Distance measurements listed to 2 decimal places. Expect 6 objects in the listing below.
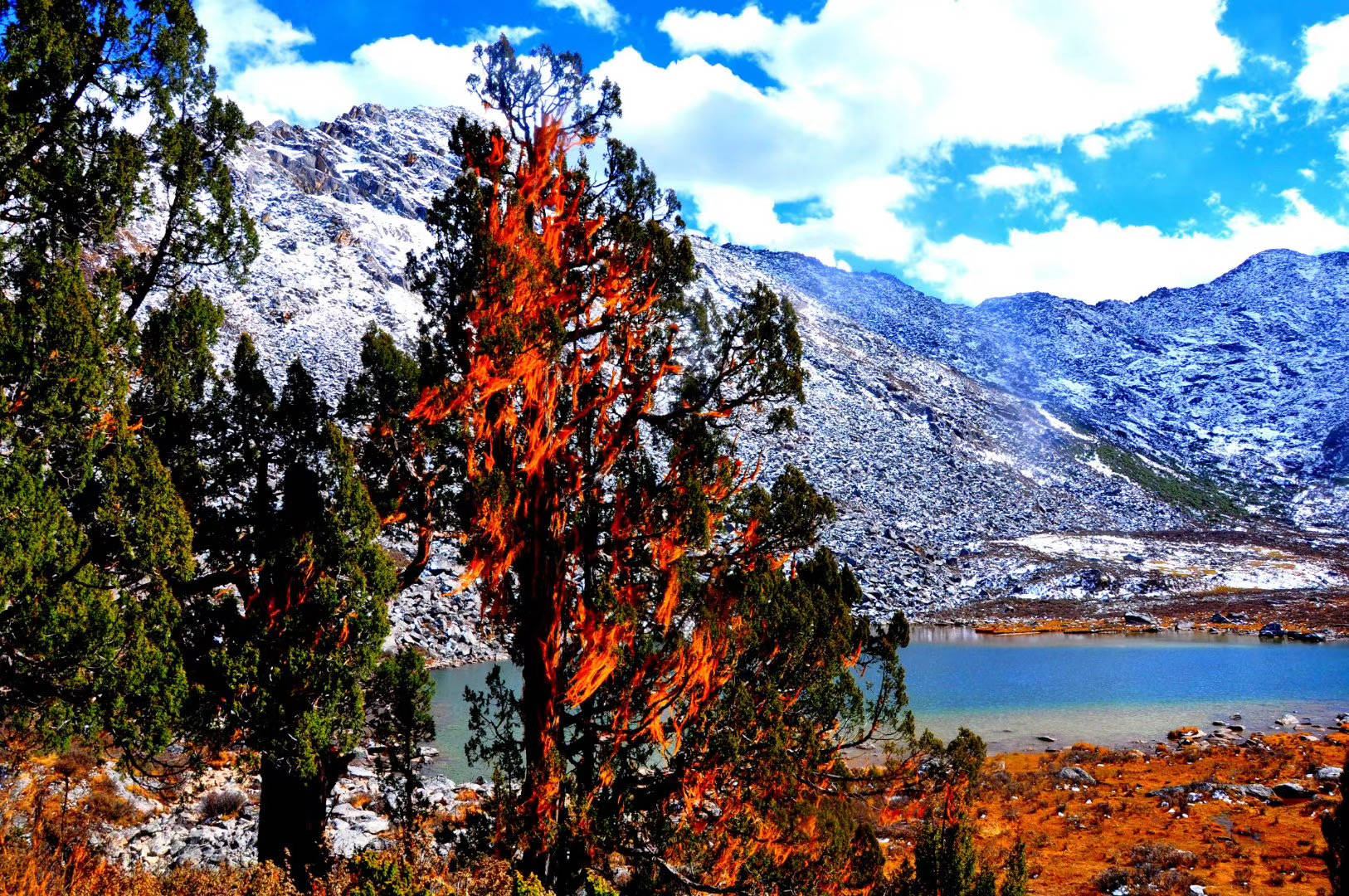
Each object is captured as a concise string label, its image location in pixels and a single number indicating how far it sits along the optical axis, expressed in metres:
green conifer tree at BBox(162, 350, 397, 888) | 8.34
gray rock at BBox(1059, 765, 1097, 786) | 22.53
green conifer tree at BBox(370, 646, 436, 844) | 8.91
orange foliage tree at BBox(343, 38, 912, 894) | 8.43
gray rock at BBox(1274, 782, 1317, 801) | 19.58
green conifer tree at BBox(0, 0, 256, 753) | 6.68
